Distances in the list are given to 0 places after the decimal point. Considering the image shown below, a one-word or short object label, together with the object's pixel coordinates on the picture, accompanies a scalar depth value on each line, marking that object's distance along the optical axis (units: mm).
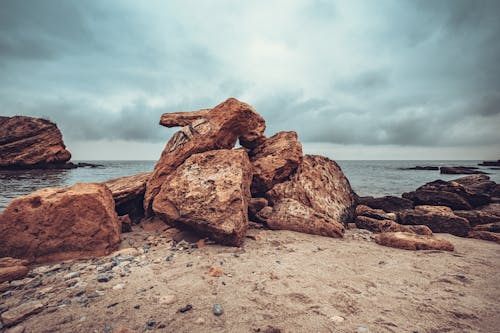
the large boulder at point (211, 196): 4027
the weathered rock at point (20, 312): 2131
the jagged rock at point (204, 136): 5551
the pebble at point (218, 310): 2242
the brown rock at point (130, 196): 5605
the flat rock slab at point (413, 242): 4242
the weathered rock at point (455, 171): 34556
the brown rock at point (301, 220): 5020
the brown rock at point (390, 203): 8016
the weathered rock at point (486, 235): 5090
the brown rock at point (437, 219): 5648
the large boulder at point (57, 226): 3521
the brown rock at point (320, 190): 6020
